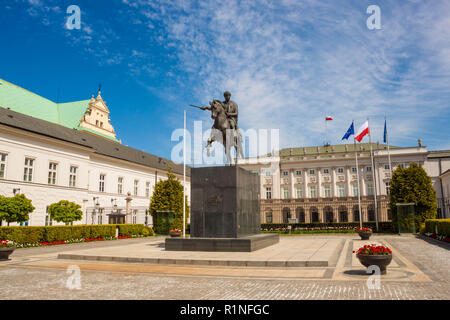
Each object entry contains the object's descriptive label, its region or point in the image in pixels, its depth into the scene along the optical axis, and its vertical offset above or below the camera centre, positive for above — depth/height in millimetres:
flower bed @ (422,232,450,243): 23194 -1856
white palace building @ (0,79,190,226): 33438 +6831
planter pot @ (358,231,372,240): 26928 -1673
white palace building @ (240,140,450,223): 71312 +7797
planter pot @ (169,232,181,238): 25016 -1383
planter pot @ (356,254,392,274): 10320 -1435
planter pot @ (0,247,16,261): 15816 -1623
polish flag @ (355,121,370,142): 39388 +9592
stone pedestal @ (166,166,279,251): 16953 +166
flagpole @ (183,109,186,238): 22817 +4371
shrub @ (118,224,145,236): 36331 -1492
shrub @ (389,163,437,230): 38781 +2319
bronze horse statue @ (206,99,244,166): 18844 +4690
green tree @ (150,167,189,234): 43312 +1869
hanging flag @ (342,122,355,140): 41438 +10035
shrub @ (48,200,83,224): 29703 +432
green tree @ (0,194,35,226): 23656 +659
